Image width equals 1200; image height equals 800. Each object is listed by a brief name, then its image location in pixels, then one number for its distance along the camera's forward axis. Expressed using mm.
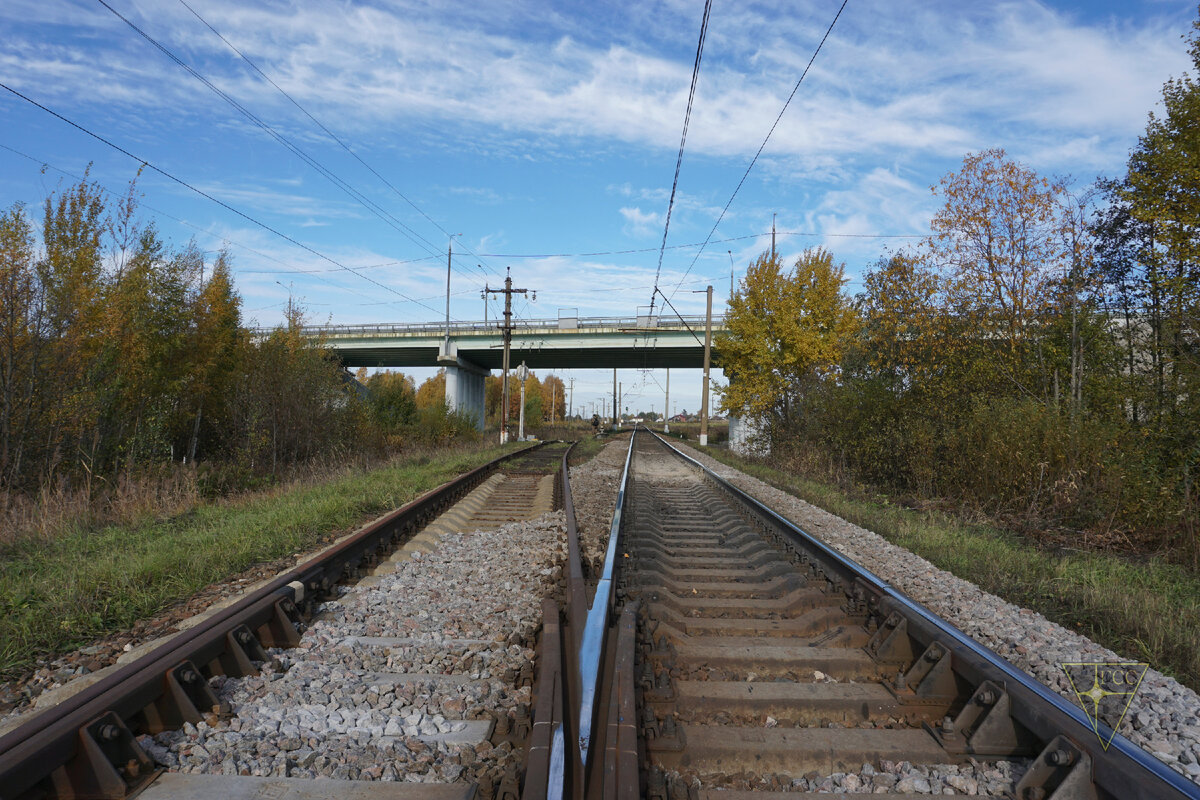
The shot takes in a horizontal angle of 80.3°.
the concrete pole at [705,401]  33938
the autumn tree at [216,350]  19359
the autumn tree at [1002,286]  13820
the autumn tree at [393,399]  30422
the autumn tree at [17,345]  11727
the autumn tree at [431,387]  104875
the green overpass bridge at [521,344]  48562
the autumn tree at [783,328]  26828
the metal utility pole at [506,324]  36938
